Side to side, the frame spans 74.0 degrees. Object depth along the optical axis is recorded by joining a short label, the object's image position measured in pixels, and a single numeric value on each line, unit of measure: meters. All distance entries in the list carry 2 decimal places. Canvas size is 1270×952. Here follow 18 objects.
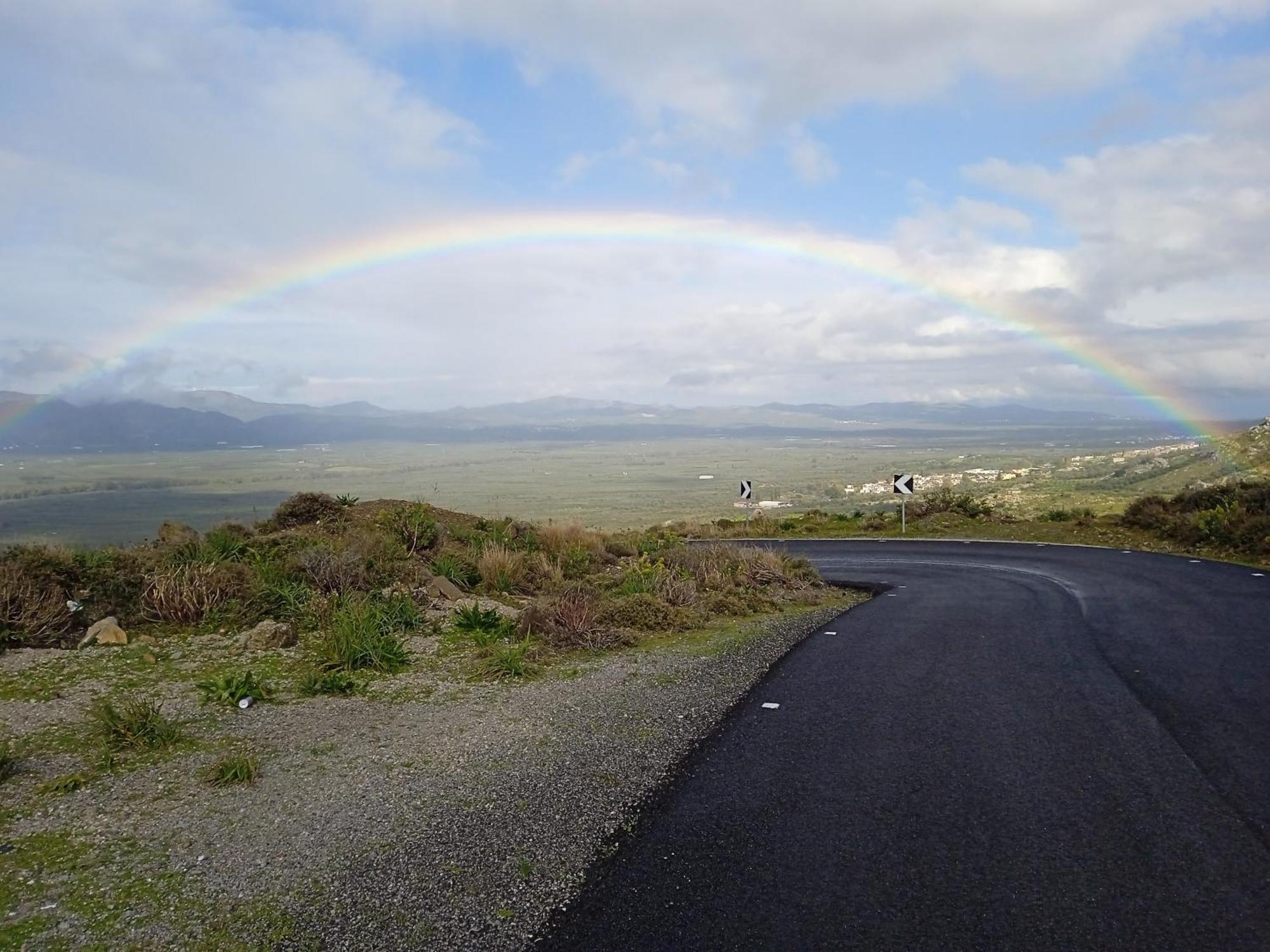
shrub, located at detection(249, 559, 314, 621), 11.35
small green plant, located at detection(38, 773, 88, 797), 5.90
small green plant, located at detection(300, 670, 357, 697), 8.50
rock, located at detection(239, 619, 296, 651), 10.21
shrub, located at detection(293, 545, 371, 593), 12.43
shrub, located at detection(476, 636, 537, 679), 9.36
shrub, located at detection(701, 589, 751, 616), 13.61
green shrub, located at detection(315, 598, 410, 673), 9.41
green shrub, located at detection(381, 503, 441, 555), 16.02
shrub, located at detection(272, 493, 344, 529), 17.61
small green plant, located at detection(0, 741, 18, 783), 6.10
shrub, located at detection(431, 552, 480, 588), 14.07
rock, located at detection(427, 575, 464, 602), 13.12
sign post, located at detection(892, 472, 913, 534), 28.83
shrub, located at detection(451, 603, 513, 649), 11.15
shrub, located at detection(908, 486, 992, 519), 31.80
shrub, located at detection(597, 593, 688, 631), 11.91
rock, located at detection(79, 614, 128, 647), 9.98
